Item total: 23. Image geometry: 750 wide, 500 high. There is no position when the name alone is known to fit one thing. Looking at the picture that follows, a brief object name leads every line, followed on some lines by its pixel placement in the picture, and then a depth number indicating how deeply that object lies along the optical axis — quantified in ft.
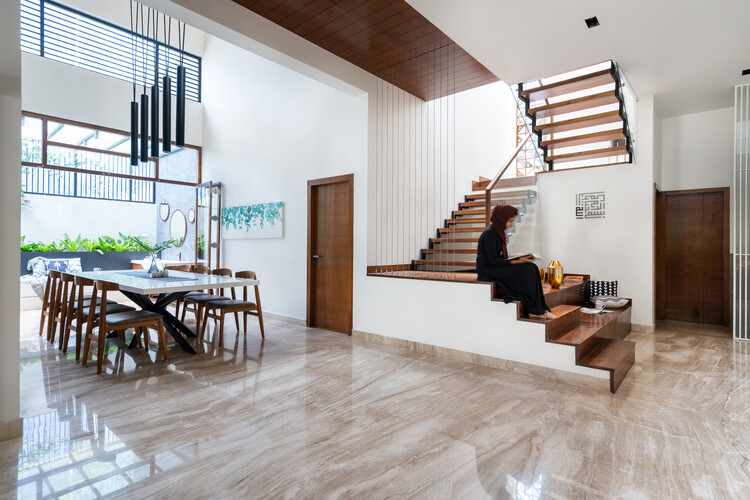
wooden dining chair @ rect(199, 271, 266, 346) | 15.51
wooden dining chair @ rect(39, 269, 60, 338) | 16.29
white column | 7.70
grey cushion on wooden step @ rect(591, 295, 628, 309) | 17.26
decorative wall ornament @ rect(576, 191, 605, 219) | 19.29
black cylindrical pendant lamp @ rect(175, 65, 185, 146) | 11.94
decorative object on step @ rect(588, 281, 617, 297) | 18.45
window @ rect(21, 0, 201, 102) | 22.06
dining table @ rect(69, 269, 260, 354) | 12.65
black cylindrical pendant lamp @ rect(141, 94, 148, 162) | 13.52
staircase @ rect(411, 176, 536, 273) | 19.27
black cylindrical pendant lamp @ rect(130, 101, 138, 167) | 13.92
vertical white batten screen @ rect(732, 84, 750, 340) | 16.76
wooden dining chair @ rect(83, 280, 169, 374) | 11.89
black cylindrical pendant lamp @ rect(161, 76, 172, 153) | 12.06
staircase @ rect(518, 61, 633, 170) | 15.76
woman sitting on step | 12.59
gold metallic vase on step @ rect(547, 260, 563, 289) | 15.94
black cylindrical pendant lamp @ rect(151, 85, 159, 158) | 12.86
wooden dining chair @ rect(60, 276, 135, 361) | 13.37
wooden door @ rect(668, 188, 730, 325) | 19.40
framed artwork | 21.13
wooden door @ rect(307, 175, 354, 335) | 17.90
